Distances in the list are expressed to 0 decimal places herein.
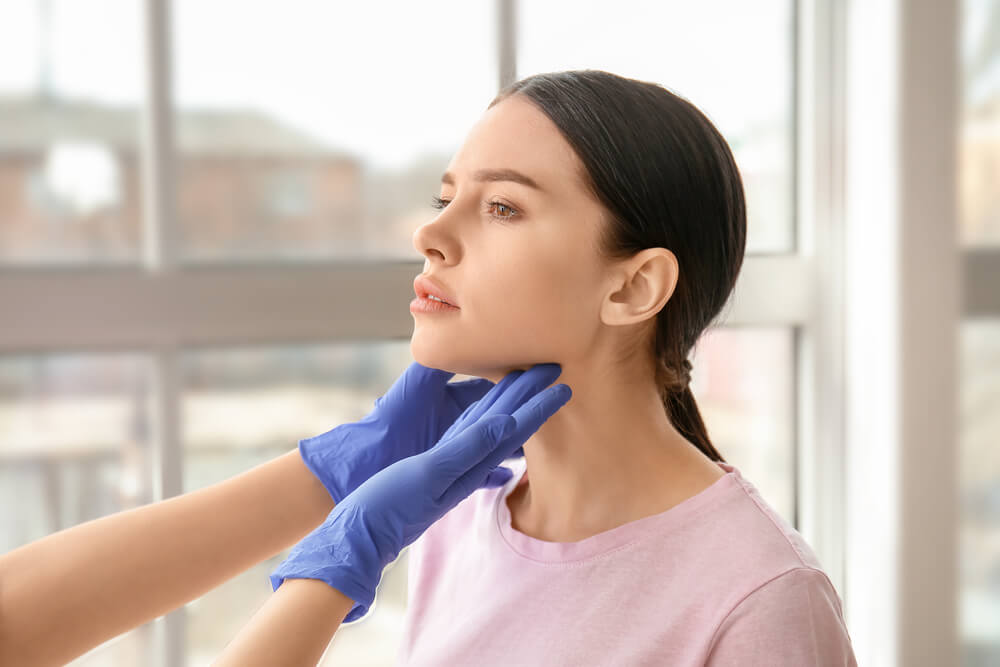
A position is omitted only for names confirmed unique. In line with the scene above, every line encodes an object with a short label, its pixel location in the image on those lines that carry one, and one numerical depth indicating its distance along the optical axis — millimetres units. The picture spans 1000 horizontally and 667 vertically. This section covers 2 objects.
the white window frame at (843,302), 1358
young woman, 892
